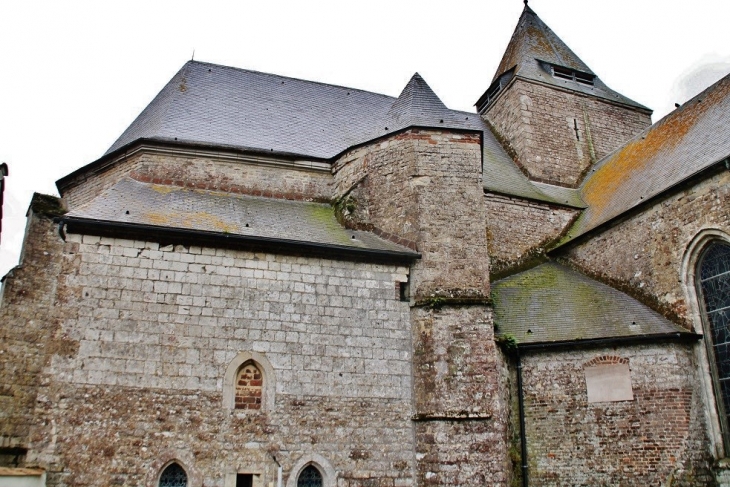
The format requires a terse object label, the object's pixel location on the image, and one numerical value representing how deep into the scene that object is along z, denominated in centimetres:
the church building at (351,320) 914
